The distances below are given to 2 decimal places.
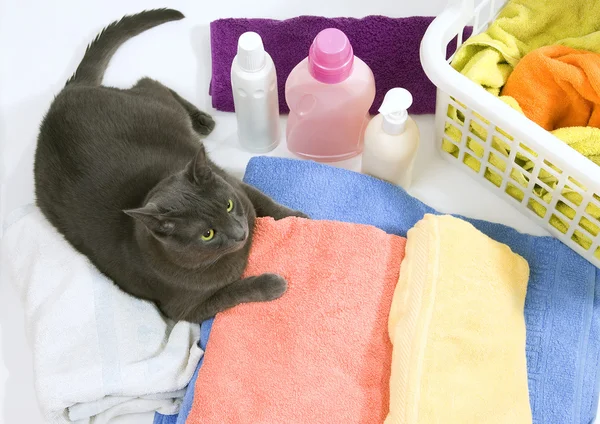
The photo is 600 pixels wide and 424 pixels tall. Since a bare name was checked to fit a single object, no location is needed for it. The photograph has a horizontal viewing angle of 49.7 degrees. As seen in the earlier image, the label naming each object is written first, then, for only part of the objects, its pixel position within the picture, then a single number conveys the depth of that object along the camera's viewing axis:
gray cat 0.88
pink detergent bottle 0.99
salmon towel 0.90
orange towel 1.01
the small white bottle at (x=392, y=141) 0.95
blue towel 0.93
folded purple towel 1.18
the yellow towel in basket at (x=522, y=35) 1.06
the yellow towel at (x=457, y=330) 0.87
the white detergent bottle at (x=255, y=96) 1.00
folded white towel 0.93
